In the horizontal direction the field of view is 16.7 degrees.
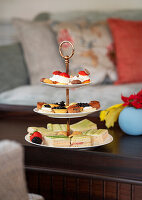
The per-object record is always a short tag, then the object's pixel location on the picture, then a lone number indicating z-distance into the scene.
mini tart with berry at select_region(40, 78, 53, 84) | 1.43
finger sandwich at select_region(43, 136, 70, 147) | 1.39
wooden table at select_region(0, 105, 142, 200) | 1.32
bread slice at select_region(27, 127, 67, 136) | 1.46
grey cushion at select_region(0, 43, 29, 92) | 2.42
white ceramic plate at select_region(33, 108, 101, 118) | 1.39
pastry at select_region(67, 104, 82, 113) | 1.40
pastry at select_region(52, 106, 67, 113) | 1.40
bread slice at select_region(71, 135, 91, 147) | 1.38
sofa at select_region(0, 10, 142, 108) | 2.25
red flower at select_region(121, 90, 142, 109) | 1.55
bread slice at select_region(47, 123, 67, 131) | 1.52
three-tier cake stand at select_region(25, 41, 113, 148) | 1.39
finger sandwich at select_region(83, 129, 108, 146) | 1.41
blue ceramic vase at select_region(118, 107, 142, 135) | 1.53
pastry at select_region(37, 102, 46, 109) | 1.45
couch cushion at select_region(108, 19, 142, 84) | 2.59
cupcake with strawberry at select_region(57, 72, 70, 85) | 1.41
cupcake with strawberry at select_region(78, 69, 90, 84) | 1.45
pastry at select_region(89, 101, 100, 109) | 1.45
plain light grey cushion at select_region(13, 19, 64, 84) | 2.56
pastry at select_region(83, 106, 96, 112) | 1.43
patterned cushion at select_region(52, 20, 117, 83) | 2.60
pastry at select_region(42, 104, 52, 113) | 1.41
